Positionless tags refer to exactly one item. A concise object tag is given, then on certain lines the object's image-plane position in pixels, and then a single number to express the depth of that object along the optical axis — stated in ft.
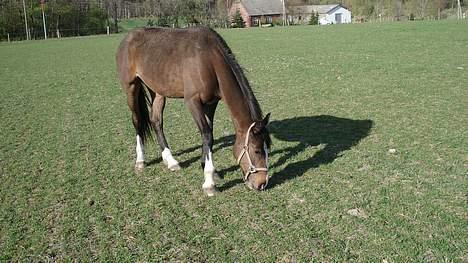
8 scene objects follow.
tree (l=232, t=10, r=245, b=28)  218.38
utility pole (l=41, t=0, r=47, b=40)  150.25
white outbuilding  253.24
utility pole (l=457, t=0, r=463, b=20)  175.37
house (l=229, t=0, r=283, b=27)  245.45
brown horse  15.06
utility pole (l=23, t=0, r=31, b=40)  151.20
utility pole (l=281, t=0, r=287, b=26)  227.90
